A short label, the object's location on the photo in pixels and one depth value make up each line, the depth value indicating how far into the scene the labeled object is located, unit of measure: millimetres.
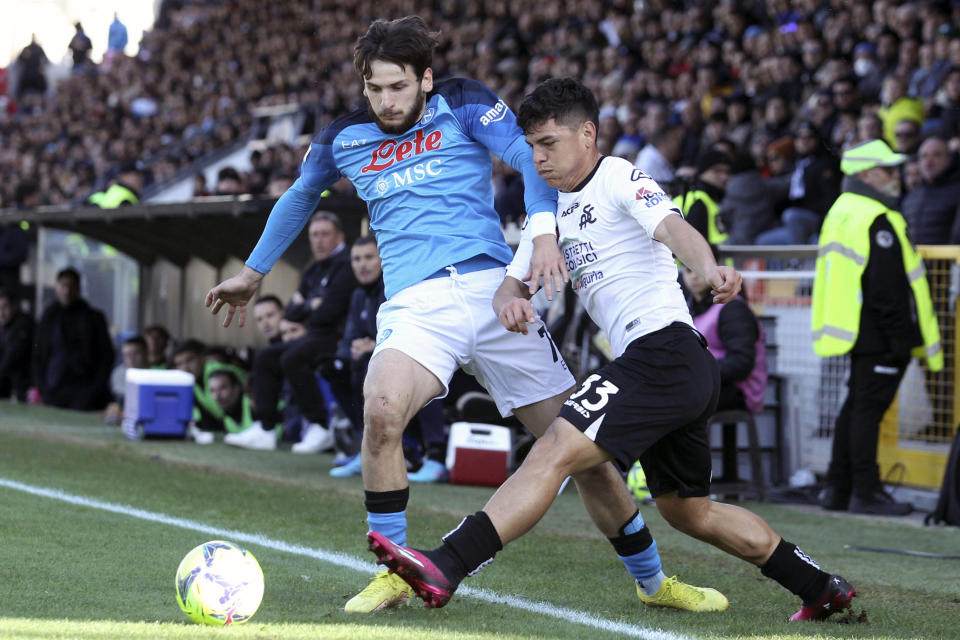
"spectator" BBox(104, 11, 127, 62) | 37469
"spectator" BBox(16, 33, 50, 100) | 37844
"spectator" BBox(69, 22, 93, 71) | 37750
